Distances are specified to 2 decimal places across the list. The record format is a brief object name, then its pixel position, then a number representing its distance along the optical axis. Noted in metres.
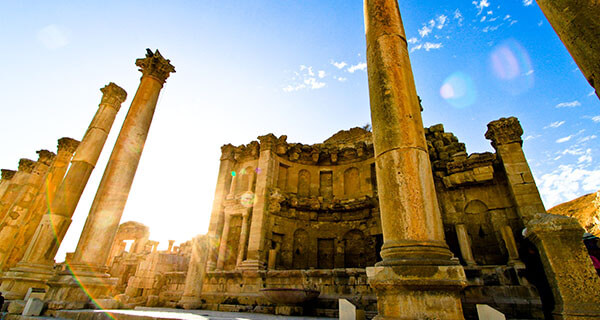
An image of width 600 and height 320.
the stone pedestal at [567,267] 4.85
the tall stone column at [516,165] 9.54
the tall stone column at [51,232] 8.77
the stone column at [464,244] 9.55
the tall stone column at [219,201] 14.72
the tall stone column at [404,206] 3.22
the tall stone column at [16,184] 14.07
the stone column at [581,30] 2.86
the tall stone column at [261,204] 13.16
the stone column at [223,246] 14.46
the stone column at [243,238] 13.64
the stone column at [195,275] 10.84
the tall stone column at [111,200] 6.46
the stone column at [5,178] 15.06
